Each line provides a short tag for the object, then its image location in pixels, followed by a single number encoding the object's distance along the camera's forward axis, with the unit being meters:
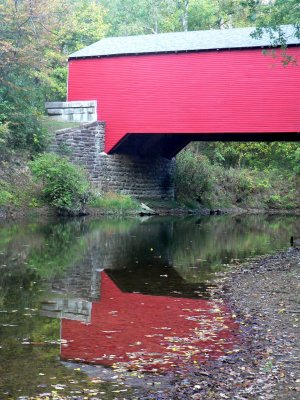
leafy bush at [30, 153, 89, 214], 25.19
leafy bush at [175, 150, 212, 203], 35.91
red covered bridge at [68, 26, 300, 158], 26.20
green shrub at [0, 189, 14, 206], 23.84
